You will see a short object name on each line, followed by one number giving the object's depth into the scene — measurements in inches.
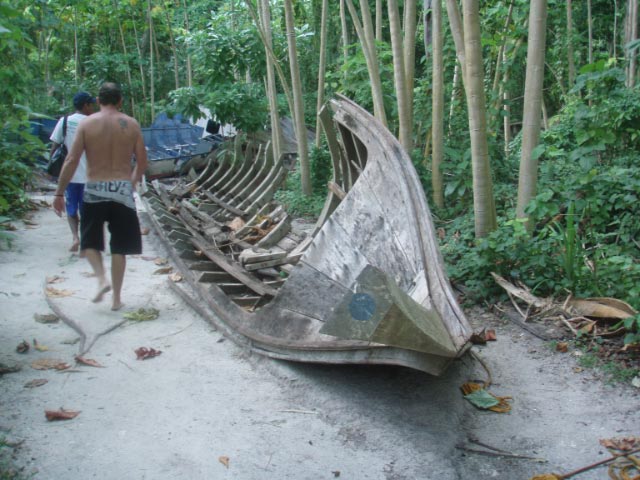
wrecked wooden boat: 91.9
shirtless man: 163.8
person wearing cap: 204.4
